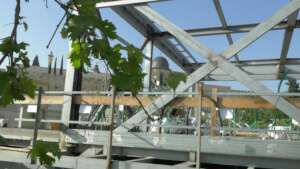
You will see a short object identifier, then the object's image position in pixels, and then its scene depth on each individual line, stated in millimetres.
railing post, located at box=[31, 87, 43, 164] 4176
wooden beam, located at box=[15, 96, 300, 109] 3825
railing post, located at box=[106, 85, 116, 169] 3432
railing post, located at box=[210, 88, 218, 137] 3804
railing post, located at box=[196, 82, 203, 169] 3504
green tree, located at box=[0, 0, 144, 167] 752
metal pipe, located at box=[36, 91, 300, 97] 3481
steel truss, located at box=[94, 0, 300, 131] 3695
